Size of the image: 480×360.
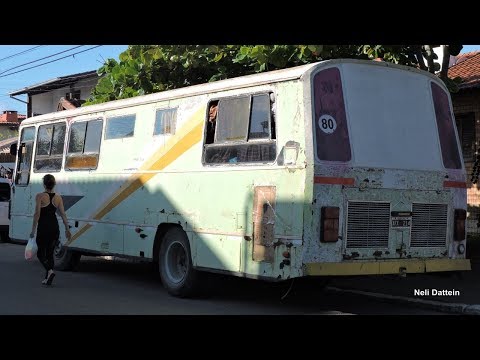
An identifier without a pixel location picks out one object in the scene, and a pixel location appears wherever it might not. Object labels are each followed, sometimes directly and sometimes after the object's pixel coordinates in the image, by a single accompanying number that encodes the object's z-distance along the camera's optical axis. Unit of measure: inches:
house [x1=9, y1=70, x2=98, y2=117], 1253.1
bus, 321.7
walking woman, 423.8
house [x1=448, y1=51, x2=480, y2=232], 600.1
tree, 446.3
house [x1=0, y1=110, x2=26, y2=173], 2190.0
